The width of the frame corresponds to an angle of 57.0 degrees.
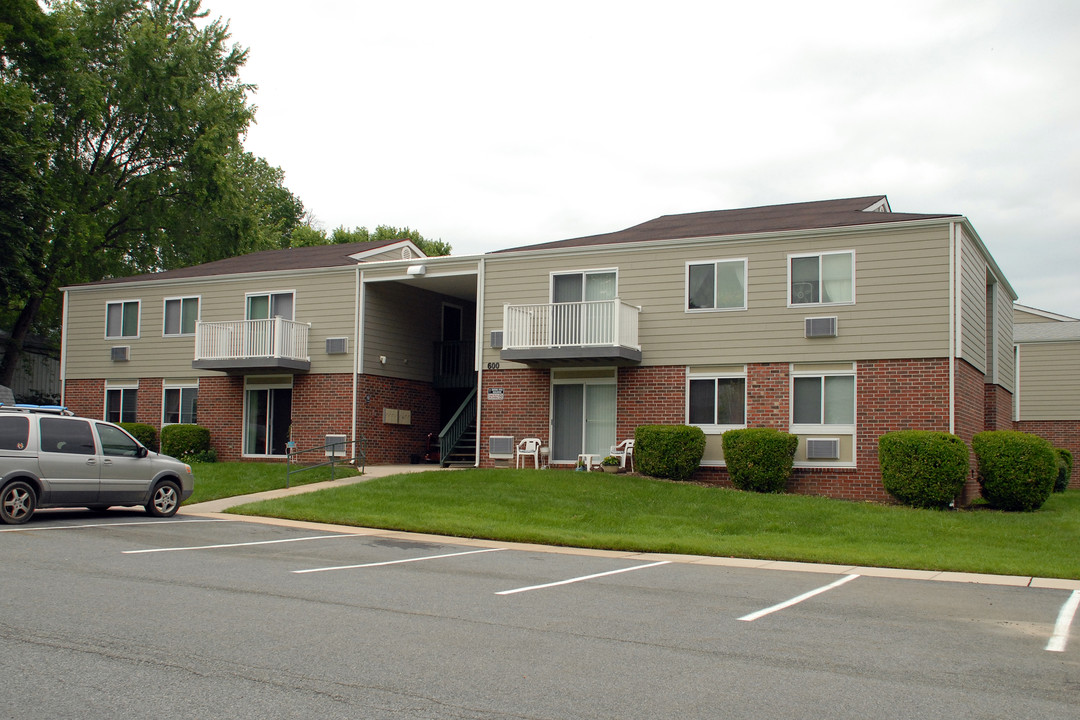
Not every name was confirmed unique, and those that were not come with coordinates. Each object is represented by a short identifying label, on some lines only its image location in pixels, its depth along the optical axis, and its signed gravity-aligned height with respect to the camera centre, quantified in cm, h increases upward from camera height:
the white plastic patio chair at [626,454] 2192 -71
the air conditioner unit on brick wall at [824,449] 2023 -47
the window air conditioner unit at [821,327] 2050 +203
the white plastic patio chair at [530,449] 2309 -66
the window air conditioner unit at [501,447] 2350 -65
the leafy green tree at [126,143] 3328 +1003
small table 2252 -88
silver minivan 1393 -84
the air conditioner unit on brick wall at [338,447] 2541 -78
